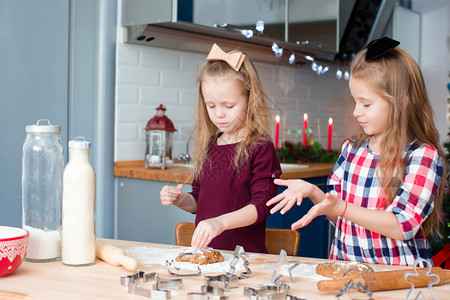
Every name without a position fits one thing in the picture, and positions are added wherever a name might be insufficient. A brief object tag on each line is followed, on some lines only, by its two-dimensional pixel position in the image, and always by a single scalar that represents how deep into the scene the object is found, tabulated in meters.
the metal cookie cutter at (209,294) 1.00
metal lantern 2.61
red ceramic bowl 1.15
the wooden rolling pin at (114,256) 1.22
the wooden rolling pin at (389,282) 1.06
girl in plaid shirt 1.43
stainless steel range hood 2.61
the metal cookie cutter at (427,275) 1.01
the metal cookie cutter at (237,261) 1.16
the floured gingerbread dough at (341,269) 1.12
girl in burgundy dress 1.67
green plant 3.25
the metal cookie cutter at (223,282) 1.08
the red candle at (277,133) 3.02
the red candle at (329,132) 3.29
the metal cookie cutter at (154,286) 1.03
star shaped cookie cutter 1.10
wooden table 1.05
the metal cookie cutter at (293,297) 0.99
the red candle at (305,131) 3.29
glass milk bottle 1.22
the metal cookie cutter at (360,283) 0.99
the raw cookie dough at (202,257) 1.26
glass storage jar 1.29
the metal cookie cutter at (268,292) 1.00
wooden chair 1.70
